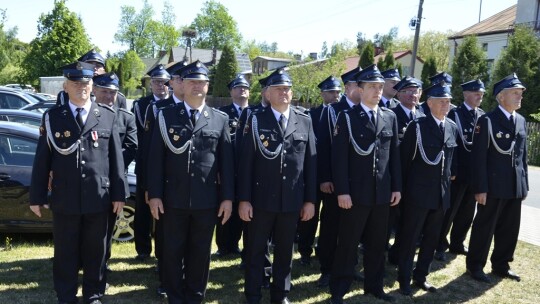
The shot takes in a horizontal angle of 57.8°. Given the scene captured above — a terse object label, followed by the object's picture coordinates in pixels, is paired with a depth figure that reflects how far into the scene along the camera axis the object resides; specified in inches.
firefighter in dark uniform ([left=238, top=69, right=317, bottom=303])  167.9
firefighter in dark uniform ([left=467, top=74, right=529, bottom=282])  206.2
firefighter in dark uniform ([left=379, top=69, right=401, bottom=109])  240.5
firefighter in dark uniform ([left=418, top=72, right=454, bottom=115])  228.2
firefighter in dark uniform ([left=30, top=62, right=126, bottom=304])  157.5
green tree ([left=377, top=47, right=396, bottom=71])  1173.8
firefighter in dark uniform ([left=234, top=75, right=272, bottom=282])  185.9
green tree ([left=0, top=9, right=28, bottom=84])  1515.0
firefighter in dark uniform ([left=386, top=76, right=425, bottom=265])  218.2
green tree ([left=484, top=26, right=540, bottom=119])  810.8
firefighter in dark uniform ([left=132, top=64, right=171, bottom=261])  217.0
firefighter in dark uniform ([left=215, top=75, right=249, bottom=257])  233.3
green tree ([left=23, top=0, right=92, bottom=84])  805.9
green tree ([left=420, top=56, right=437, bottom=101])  1117.1
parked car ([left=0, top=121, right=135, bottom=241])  222.8
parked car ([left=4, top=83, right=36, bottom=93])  1045.8
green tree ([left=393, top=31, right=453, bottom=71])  2321.6
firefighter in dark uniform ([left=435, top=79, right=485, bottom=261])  227.3
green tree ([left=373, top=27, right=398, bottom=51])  3922.7
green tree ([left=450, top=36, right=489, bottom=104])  971.3
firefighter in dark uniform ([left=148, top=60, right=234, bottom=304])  158.6
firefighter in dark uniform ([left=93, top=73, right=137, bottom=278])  199.0
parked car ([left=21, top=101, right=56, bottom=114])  461.4
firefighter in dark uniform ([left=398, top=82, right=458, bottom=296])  189.8
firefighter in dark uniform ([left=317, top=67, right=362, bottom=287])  199.9
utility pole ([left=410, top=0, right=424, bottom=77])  853.2
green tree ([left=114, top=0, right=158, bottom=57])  3312.0
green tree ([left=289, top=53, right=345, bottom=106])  1243.8
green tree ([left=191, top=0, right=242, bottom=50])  3034.0
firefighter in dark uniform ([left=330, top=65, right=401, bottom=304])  175.2
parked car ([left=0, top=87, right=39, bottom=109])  545.2
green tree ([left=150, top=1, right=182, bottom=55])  3316.9
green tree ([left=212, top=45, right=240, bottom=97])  1534.2
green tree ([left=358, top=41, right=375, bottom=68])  1179.3
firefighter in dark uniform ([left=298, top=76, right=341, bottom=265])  229.1
